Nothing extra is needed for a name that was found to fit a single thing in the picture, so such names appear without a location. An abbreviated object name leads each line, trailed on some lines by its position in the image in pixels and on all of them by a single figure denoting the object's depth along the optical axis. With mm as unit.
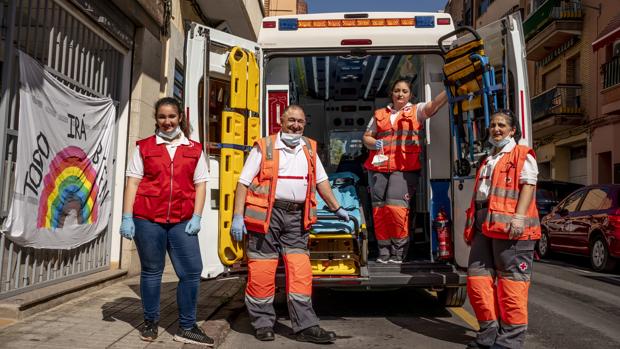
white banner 5363
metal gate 5195
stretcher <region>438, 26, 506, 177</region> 5344
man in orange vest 4895
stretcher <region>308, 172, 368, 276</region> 5609
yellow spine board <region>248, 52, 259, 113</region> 5582
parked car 10113
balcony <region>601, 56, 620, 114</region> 19250
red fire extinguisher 5887
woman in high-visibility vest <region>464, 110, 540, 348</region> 4430
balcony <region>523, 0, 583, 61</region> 22906
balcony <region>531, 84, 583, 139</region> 22594
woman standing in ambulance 6031
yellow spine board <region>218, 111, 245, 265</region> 5266
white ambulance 5324
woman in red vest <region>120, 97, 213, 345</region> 4539
